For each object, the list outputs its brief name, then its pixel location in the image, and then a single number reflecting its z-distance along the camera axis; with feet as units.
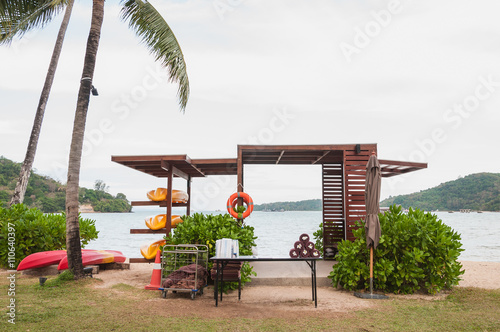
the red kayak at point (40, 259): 26.81
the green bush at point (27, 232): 29.89
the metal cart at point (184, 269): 20.53
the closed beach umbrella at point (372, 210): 20.47
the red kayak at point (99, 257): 28.55
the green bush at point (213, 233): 22.85
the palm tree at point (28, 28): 26.00
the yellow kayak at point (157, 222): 27.99
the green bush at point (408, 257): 21.15
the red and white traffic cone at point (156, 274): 22.77
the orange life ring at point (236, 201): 25.59
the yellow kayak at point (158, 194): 29.12
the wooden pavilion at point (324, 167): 25.99
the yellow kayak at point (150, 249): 27.09
